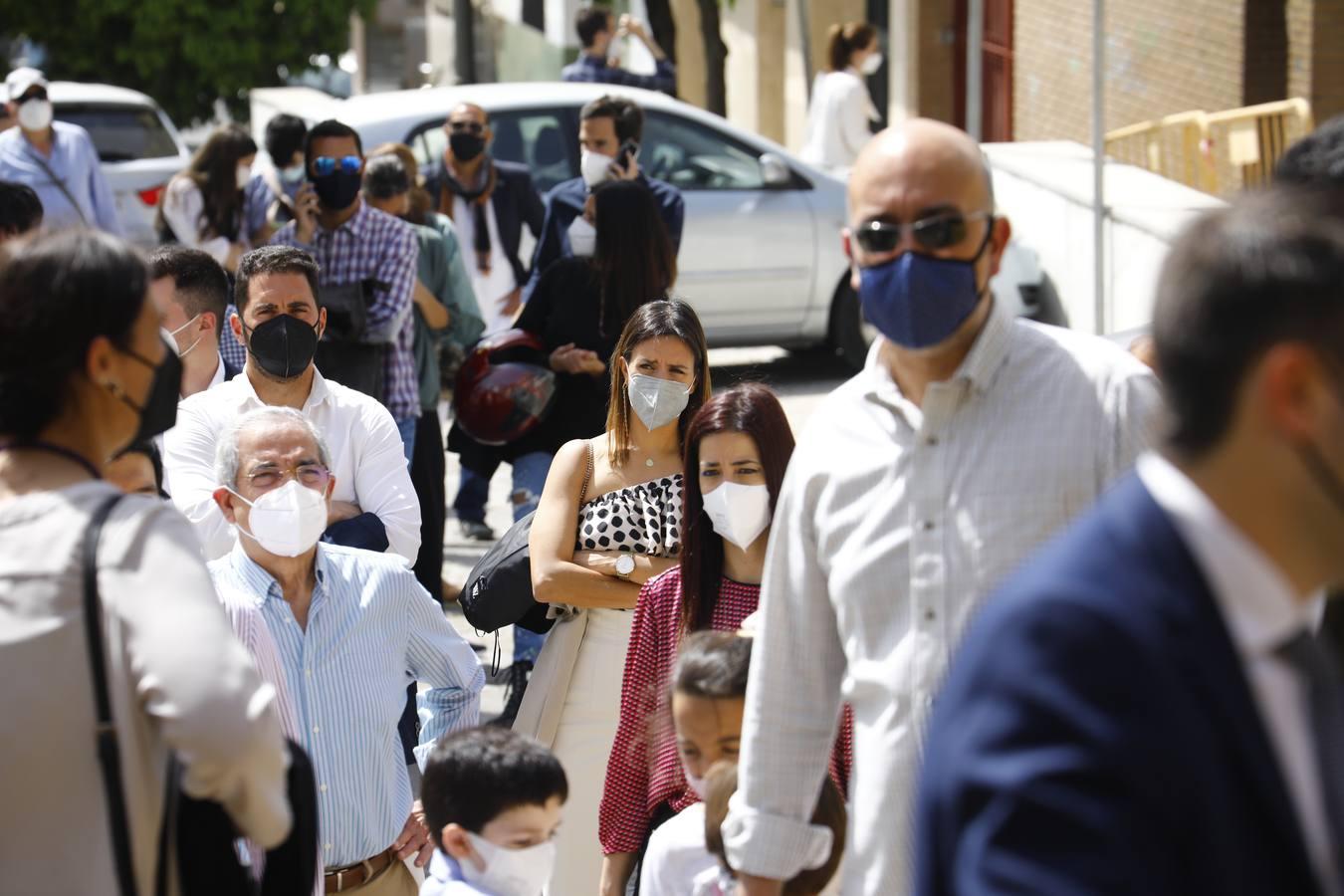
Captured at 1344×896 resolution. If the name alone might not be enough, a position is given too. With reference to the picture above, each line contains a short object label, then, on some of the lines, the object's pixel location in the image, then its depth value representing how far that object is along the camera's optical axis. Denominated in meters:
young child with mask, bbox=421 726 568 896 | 6.94
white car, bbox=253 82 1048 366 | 24.83
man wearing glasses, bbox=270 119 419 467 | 14.34
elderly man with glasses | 8.29
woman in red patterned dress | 8.37
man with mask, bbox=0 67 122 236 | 22.50
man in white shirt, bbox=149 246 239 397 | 11.68
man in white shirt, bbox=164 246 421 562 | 10.62
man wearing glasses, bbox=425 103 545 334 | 19.94
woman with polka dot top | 9.88
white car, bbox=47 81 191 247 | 33.59
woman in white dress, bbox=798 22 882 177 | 30.47
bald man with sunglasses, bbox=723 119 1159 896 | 5.99
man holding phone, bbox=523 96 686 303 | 16.23
